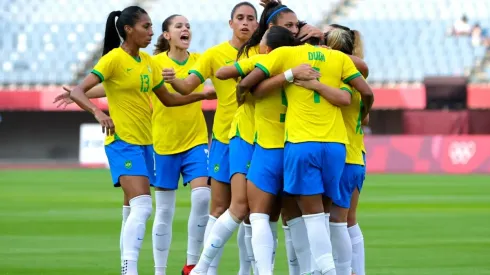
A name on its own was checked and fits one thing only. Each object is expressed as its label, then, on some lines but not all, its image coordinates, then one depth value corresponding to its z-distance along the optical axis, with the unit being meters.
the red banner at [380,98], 60.41
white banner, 59.59
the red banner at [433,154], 54.00
